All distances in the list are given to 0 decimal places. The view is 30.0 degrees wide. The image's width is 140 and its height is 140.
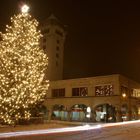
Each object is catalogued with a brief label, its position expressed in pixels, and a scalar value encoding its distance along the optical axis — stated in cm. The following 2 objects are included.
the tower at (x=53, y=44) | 7431
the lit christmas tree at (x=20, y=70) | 2523
